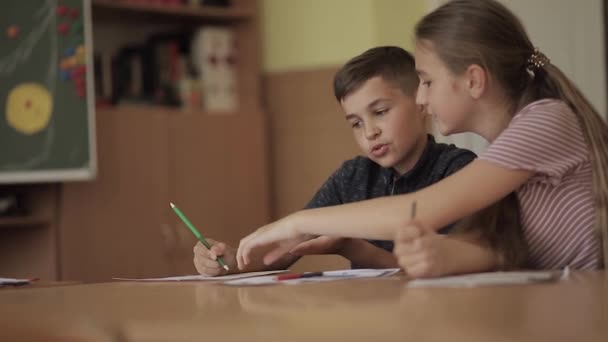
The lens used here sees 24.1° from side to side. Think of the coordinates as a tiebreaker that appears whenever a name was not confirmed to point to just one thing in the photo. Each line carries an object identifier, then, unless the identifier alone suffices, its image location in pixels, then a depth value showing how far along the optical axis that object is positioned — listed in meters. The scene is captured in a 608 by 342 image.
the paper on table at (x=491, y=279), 1.90
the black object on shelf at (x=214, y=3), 5.85
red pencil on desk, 2.20
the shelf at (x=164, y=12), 5.40
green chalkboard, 4.82
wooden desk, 1.54
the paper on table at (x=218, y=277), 2.37
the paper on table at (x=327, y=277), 2.13
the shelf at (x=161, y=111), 5.35
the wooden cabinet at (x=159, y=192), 5.19
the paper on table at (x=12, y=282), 2.50
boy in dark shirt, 2.86
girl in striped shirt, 2.14
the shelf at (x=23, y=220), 4.89
